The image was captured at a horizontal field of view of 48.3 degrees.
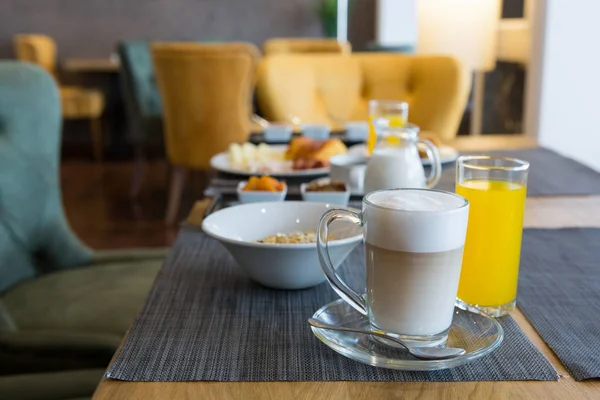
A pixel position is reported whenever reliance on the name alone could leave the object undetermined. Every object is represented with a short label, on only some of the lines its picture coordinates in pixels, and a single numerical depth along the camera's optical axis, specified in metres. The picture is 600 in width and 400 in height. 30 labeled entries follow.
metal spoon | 0.53
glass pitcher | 0.97
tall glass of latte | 0.55
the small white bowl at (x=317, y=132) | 1.72
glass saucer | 0.53
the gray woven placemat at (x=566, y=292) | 0.58
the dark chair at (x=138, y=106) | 4.26
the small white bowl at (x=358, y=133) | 1.71
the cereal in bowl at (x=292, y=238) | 0.75
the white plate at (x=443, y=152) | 1.47
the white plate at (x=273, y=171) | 1.30
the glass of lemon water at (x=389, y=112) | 1.40
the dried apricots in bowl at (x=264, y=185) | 1.03
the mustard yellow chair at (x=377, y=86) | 2.59
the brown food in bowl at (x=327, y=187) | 1.05
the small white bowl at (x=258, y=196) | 1.01
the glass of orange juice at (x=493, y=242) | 0.66
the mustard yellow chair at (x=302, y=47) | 4.10
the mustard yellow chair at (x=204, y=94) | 3.08
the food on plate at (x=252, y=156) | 1.37
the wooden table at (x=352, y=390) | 0.50
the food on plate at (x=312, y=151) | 1.36
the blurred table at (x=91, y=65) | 5.05
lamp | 2.87
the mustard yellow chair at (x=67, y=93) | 4.94
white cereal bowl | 0.70
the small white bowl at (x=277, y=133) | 1.72
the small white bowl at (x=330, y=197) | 1.02
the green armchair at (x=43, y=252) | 1.24
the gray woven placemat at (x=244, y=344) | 0.54
